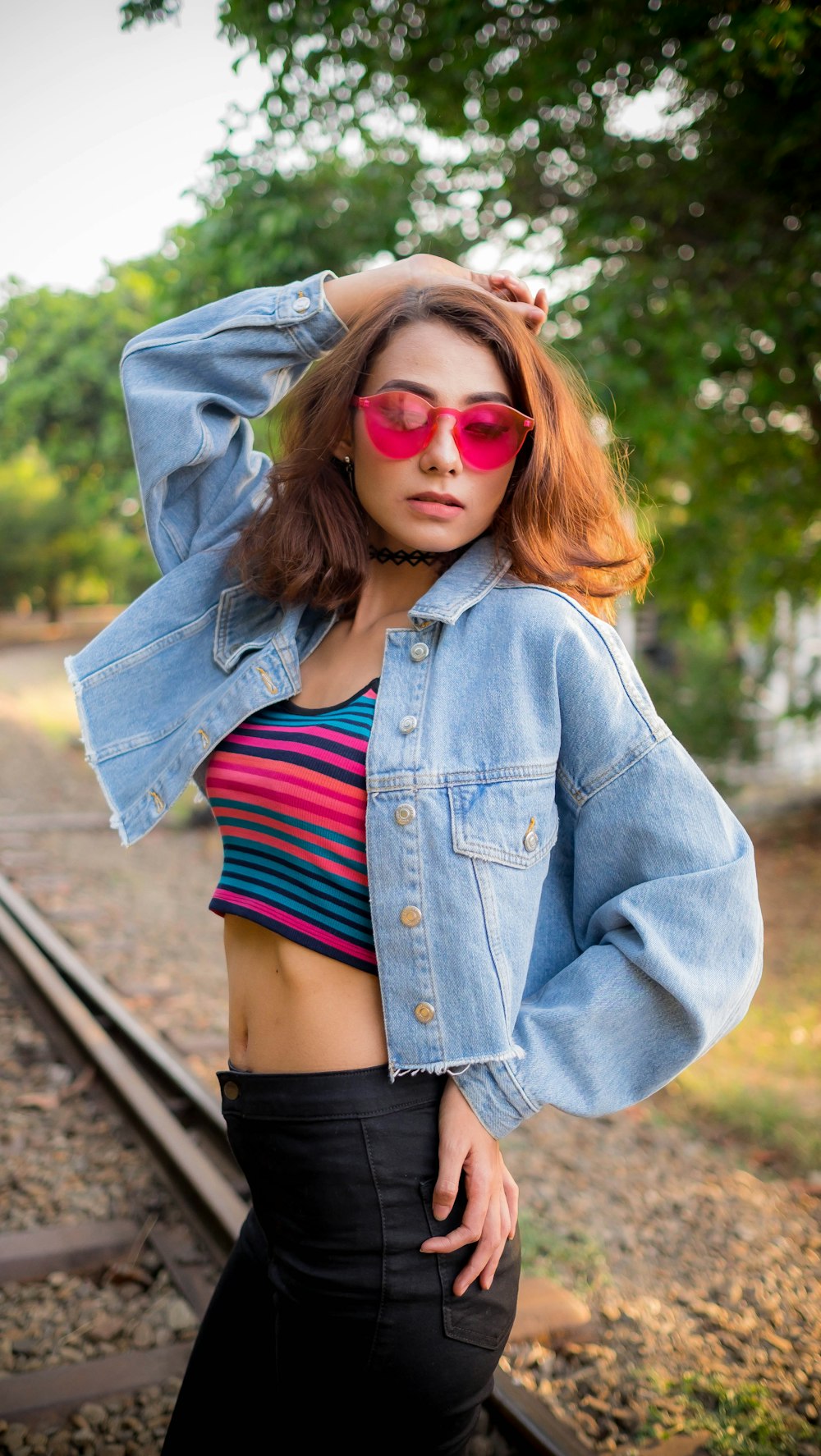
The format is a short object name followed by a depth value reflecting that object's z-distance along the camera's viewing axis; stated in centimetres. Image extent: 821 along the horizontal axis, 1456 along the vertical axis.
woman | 147
